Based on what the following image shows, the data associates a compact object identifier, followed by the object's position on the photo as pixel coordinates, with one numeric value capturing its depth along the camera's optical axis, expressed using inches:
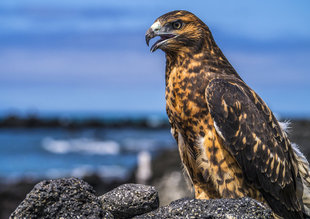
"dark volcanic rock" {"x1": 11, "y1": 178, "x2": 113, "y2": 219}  290.2
